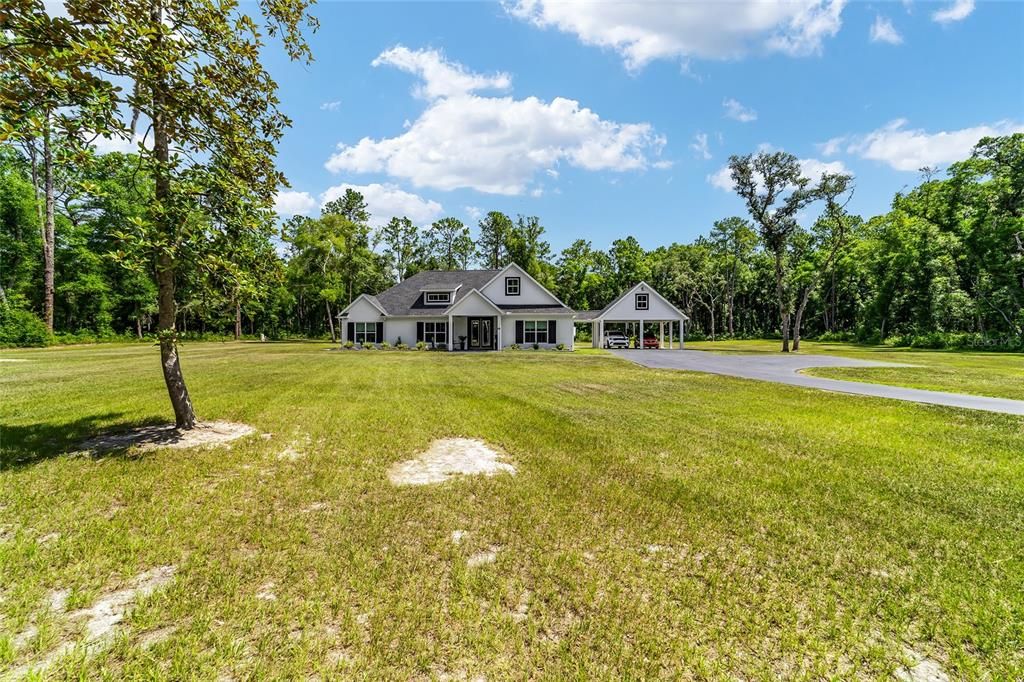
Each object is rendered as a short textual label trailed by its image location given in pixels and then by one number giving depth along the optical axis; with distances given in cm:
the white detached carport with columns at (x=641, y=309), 3359
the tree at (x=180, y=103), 487
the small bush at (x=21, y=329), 2703
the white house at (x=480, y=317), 3100
